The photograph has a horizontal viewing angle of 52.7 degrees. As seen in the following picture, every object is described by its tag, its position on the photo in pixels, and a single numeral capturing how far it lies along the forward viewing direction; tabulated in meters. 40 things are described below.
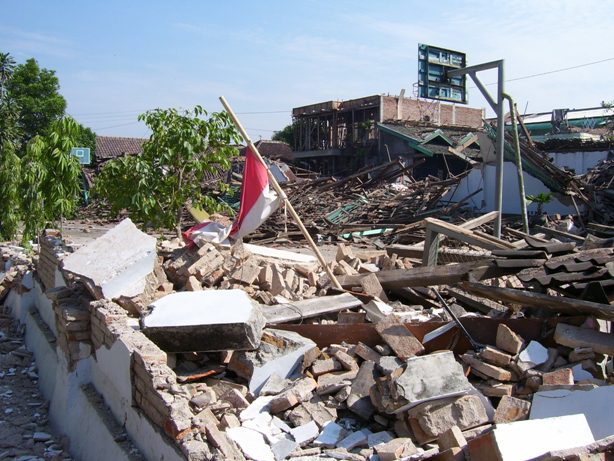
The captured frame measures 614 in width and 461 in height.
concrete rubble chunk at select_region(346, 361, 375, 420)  4.23
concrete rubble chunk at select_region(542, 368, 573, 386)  4.09
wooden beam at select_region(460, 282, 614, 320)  4.53
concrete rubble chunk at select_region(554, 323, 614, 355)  4.41
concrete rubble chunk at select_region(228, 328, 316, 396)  4.75
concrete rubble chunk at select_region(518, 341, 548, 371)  4.51
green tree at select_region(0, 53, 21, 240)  10.75
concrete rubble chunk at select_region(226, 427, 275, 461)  3.83
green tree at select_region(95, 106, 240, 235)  8.77
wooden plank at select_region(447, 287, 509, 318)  6.19
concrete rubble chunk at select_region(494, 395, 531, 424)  3.95
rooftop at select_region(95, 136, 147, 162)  37.12
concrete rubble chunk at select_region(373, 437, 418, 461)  3.56
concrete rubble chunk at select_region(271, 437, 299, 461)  3.85
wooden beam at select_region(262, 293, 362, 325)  5.72
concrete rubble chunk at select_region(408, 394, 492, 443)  3.81
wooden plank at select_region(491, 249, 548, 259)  5.71
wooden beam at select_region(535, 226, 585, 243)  8.77
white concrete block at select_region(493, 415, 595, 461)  3.18
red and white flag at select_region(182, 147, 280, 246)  7.40
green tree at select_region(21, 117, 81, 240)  9.97
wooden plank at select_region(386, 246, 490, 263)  7.36
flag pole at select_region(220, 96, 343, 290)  6.79
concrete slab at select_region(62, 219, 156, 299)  5.85
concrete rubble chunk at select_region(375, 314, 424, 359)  4.77
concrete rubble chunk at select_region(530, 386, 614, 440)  3.68
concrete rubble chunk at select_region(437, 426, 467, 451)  3.51
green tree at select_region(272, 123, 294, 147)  43.12
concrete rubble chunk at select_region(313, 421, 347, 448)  4.00
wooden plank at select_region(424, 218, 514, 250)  7.02
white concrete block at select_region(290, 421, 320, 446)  4.02
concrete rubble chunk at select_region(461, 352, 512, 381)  4.43
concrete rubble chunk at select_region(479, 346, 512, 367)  4.54
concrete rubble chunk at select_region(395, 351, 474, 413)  3.89
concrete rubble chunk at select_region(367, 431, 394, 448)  3.96
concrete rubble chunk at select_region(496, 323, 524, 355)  4.64
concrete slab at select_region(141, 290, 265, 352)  4.74
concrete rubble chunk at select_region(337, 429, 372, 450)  3.95
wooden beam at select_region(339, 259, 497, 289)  6.04
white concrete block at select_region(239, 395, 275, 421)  4.29
